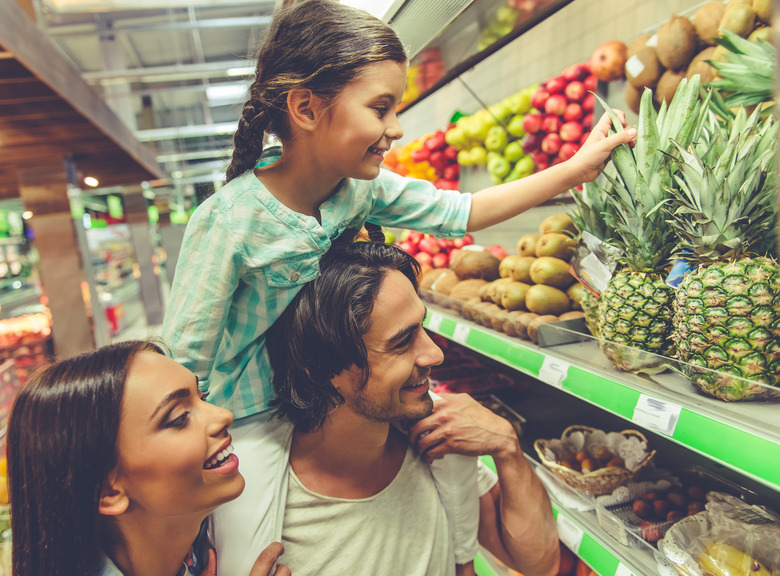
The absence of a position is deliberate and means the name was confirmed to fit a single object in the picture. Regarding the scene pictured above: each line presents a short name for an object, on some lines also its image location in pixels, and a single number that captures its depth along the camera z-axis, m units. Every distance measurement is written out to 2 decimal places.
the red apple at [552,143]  2.02
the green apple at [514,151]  2.30
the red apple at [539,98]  2.03
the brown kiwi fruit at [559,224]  1.62
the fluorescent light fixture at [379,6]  1.30
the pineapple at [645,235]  1.06
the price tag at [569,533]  1.21
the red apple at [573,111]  1.91
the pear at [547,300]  1.46
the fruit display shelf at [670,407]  0.73
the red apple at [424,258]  2.71
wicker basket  1.30
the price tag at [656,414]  0.86
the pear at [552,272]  1.49
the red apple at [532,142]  2.16
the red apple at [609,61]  1.70
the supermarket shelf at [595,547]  1.05
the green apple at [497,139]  2.37
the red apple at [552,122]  2.00
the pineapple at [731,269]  0.86
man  1.12
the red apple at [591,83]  1.86
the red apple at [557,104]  1.95
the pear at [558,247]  1.54
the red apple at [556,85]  1.97
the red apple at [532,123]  2.09
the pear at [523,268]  1.60
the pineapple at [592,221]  1.26
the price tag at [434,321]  1.86
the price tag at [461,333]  1.64
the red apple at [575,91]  1.89
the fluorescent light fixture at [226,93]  6.48
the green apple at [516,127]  2.24
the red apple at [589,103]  1.86
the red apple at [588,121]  1.92
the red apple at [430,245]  2.67
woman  0.82
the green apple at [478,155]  2.56
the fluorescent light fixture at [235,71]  4.22
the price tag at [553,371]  1.14
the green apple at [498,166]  2.38
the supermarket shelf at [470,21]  1.36
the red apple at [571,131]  1.94
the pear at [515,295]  1.55
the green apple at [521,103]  2.25
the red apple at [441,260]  2.61
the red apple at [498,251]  2.16
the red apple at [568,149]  1.94
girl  1.06
